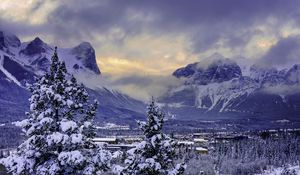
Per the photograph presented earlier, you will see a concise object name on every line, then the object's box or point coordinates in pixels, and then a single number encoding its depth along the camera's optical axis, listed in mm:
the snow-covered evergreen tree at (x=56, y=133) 29078
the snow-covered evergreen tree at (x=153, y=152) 34000
